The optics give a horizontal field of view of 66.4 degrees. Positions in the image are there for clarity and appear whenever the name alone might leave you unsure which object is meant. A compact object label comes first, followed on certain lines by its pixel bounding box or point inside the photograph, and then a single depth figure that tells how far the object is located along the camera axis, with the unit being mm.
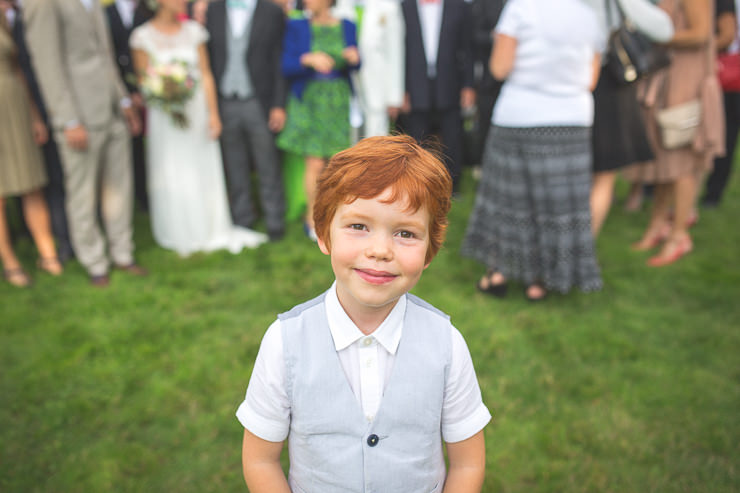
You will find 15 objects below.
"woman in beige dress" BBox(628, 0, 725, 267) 3916
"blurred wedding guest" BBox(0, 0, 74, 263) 3920
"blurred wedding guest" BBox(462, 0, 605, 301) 3232
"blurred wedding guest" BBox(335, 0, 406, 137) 5176
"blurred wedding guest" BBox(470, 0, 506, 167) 5398
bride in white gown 4602
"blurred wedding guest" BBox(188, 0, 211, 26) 4895
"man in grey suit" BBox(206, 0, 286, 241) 4727
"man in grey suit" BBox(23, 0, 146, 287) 3709
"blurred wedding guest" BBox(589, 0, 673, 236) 3566
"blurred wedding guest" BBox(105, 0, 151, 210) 5039
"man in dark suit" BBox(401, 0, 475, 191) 5520
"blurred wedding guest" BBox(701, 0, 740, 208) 4410
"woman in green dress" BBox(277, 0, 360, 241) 4719
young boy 1298
